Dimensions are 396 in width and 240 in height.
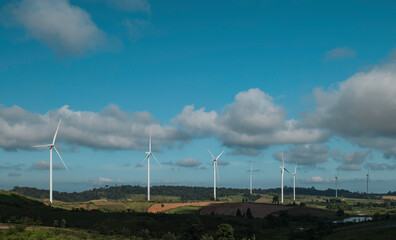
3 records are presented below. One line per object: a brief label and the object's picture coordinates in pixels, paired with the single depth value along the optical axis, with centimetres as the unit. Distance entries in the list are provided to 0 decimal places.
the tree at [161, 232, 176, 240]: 12490
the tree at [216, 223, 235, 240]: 13468
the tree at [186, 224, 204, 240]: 13752
